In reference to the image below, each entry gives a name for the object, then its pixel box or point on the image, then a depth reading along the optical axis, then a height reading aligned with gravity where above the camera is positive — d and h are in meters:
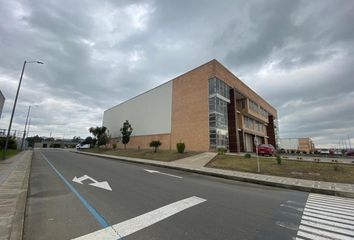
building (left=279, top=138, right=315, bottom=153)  68.81 +4.72
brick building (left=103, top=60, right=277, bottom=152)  30.12 +7.91
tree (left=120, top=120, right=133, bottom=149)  43.97 +4.53
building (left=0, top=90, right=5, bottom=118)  44.35 +11.57
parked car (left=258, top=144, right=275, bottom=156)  26.31 +0.89
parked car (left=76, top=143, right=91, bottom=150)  61.02 +1.95
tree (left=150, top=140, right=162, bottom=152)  30.11 +1.54
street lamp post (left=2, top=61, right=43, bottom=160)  18.15 +5.32
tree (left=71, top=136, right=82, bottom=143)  144.38 +9.87
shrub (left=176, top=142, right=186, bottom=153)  26.64 +1.02
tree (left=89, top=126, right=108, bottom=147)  51.22 +4.99
